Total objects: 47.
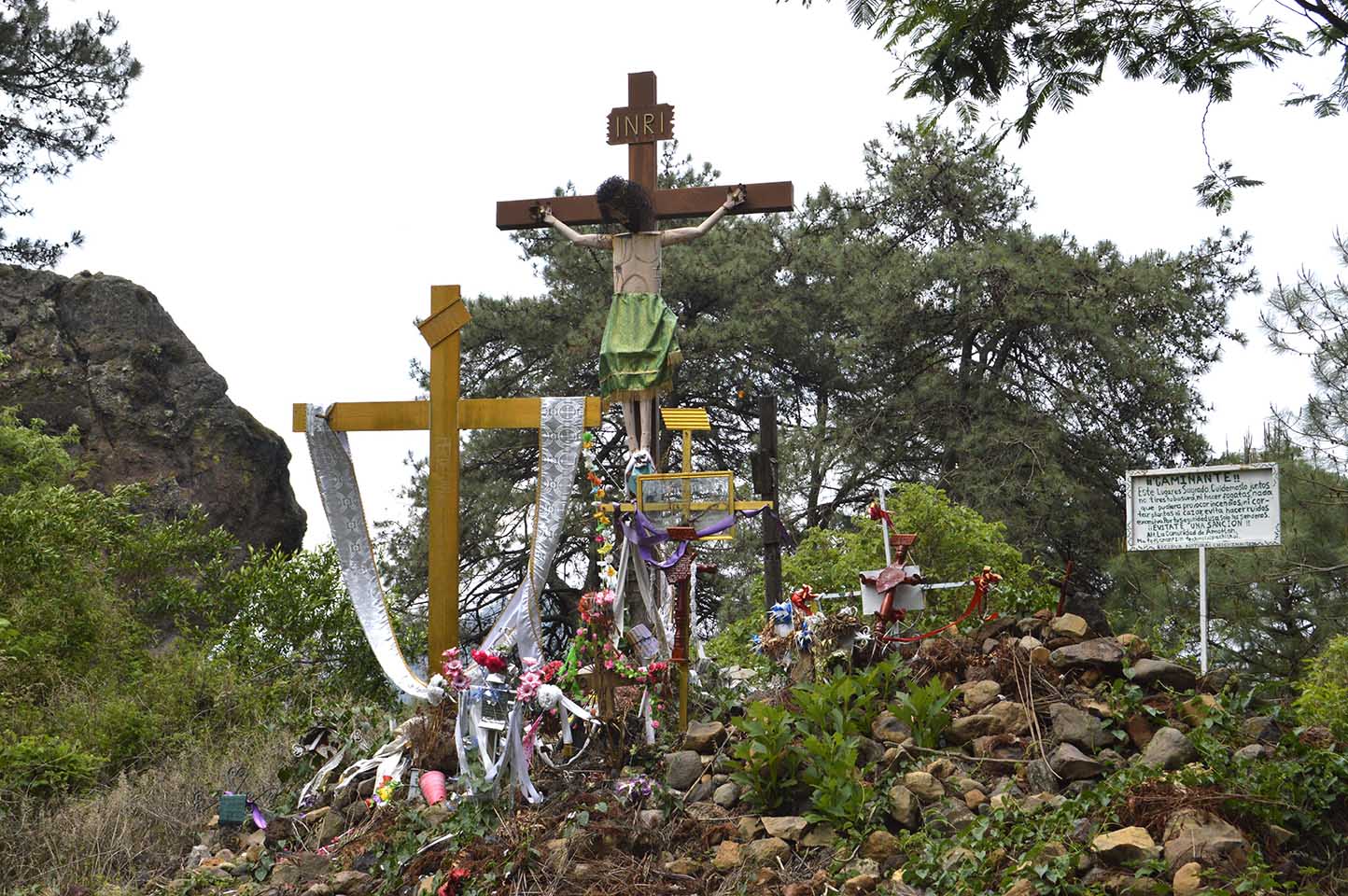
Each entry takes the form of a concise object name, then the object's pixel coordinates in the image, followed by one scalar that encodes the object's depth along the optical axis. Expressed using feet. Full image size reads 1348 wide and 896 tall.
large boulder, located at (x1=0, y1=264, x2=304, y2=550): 48.26
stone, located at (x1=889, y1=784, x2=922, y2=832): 20.45
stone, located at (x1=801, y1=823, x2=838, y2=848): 20.56
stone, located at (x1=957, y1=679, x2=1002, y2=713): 23.75
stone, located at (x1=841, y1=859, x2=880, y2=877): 19.43
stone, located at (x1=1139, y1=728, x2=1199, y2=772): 20.76
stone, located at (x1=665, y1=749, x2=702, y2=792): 23.31
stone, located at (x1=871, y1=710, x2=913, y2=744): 22.94
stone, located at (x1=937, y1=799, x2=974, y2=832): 20.03
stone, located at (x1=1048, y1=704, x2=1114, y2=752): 21.86
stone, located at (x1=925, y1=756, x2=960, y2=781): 21.63
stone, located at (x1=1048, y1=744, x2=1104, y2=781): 20.93
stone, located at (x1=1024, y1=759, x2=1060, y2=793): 20.93
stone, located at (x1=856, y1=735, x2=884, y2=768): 22.40
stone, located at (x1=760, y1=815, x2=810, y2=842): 20.81
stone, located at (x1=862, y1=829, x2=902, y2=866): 19.92
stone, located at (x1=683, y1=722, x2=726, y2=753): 24.56
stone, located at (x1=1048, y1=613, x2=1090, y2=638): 25.48
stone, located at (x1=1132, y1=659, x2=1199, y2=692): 23.39
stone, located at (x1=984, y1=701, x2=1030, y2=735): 22.68
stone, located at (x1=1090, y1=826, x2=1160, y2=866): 18.20
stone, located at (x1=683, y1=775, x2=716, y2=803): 22.91
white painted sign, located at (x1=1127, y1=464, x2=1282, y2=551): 26.13
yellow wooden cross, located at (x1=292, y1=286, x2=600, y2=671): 28.37
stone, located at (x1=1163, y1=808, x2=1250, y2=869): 17.93
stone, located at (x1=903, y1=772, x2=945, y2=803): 20.75
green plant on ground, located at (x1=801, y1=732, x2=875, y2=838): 20.59
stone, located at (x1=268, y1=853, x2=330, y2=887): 22.86
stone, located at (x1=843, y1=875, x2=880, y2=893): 18.93
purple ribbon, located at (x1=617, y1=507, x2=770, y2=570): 26.32
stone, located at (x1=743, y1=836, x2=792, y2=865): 20.36
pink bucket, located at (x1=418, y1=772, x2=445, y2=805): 24.08
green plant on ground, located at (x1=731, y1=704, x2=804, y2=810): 21.99
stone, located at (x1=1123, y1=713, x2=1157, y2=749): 21.99
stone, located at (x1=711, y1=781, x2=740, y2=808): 22.43
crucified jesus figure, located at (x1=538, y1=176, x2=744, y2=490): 29.09
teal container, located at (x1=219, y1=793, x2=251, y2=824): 25.35
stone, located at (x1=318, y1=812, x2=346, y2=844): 24.62
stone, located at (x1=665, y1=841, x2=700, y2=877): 20.65
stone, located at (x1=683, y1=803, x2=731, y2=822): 22.13
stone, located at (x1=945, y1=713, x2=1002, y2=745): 22.75
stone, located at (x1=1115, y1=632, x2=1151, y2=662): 24.63
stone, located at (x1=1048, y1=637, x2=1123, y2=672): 24.07
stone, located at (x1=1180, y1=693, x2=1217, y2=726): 22.44
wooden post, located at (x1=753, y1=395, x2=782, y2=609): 32.99
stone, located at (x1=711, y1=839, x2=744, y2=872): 20.44
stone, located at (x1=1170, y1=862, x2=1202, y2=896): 17.29
